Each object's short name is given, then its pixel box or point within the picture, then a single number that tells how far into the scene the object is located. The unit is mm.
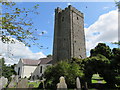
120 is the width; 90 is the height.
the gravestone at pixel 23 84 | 4366
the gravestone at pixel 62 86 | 5825
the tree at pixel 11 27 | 3358
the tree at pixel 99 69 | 11727
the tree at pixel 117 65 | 10750
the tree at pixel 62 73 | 11742
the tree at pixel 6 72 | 23742
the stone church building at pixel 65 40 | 31283
